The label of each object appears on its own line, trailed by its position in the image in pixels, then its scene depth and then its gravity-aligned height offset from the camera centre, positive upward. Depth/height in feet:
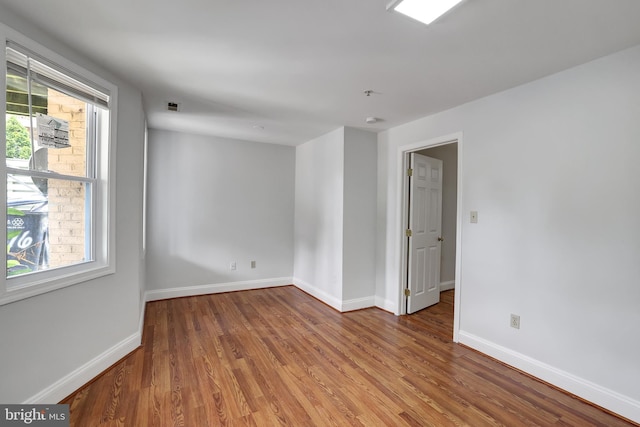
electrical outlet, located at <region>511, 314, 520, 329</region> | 7.93 -3.03
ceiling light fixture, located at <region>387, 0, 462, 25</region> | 4.70 +3.48
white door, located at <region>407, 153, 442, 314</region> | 11.92 -0.89
